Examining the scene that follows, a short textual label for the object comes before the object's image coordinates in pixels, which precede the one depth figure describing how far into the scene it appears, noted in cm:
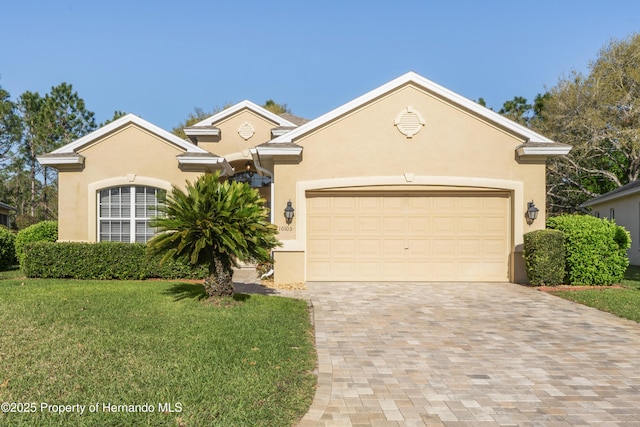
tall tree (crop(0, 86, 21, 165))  3259
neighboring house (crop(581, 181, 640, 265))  1845
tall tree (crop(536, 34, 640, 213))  2428
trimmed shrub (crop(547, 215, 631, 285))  1154
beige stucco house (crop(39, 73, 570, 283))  1227
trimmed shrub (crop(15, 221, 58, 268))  1368
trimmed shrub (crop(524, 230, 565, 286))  1132
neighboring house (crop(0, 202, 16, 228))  2873
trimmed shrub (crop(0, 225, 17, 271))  1548
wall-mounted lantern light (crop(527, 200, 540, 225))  1212
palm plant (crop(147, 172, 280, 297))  773
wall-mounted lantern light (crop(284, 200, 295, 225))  1202
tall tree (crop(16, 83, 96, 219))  3341
